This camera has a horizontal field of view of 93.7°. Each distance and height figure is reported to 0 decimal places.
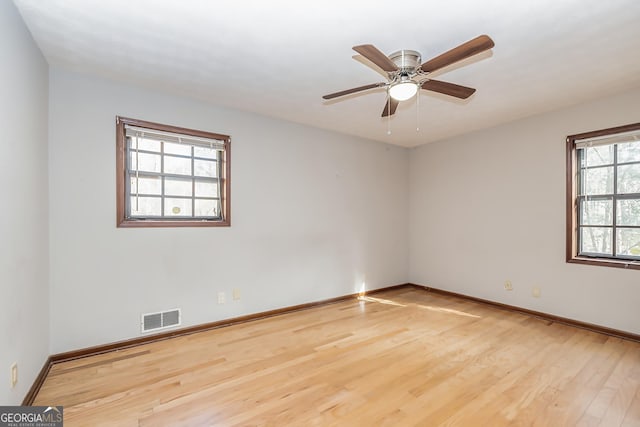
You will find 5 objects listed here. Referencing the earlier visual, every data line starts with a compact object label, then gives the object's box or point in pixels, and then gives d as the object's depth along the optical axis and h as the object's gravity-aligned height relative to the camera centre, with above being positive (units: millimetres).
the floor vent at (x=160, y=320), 2928 -1076
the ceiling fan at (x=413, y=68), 1740 +958
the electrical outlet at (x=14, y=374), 1743 -954
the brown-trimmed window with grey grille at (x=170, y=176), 2867 +383
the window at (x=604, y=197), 3113 +187
